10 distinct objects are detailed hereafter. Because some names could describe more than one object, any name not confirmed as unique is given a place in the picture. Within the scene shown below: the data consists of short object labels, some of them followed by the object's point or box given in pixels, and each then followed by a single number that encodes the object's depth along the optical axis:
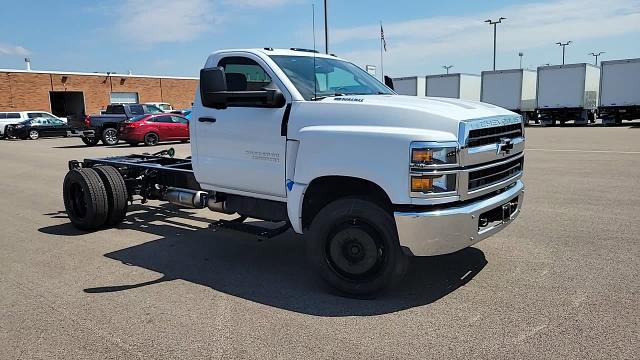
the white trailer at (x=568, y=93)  35.12
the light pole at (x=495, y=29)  52.64
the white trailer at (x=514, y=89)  38.16
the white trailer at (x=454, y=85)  40.72
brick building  43.41
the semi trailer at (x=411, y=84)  43.56
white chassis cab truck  3.90
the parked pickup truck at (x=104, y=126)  24.42
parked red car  22.97
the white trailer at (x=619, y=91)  32.22
